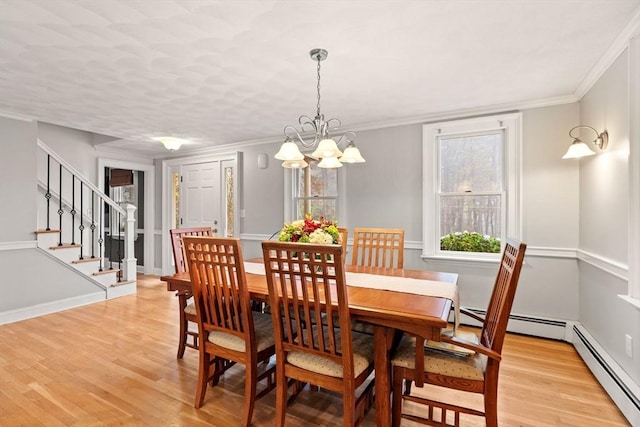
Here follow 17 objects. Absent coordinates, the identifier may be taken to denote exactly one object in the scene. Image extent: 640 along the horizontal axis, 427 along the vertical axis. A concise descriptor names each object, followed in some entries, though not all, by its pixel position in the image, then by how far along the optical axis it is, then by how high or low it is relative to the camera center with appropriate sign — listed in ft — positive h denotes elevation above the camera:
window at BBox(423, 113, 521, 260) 11.19 +1.01
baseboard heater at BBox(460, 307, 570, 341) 10.54 -3.69
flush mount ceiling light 13.24 +2.90
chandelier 7.23 +1.41
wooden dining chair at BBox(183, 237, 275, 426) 6.19 -2.03
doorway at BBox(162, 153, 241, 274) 17.68 +1.08
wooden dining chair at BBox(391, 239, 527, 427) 5.29 -2.55
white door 17.98 +1.05
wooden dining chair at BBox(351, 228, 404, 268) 9.82 -0.92
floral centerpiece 7.59 -0.43
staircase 13.89 -0.48
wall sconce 8.38 +1.76
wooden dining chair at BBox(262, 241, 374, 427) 5.21 -2.23
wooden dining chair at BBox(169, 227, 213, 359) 8.93 -2.24
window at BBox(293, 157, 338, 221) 14.74 +1.03
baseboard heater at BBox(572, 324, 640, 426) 6.42 -3.64
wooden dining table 5.17 -1.64
